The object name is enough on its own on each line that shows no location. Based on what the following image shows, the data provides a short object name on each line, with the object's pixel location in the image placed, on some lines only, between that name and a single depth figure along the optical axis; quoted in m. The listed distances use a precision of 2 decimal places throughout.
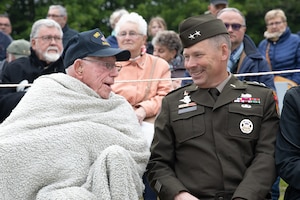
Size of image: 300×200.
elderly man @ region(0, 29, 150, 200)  6.95
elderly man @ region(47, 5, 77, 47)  15.92
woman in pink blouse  9.67
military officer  7.25
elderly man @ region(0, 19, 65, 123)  10.05
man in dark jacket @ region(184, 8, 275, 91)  10.34
